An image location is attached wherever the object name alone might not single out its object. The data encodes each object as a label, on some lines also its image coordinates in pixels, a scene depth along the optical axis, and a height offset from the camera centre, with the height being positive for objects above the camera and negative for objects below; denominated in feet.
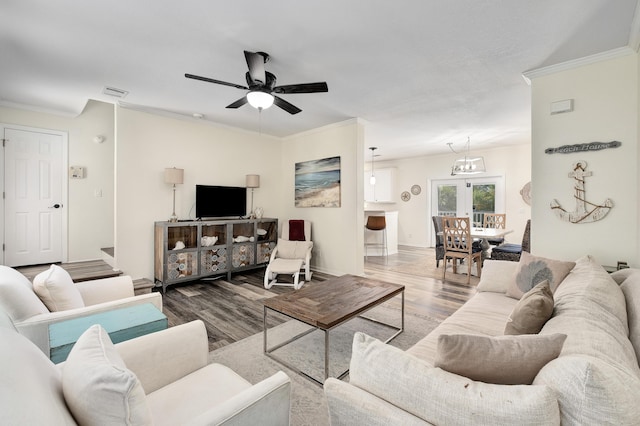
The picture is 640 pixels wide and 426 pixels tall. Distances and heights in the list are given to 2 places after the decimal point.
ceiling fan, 8.21 +3.70
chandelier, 17.47 +2.81
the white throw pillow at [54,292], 6.17 -1.72
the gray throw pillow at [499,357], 3.13 -1.58
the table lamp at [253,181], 17.10 +1.79
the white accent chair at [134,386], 2.30 -1.87
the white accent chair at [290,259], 14.17 -2.49
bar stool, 21.68 -1.14
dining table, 15.57 -1.22
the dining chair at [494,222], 20.07 -0.68
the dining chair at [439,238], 17.79 -1.58
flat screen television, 15.51 +0.58
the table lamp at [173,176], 13.97 +1.69
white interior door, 14.06 +0.73
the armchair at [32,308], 5.31 -2.00
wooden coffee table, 6.88 -2.42
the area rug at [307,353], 6.09 -3.87
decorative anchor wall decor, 9.01 +0.19
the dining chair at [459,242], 15.28 -1.61
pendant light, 27.33 +3.08
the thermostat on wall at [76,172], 15.65 +2.12
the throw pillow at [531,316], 4.58 -1.64
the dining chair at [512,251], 14.62 -2.00
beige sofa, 2.43 -1.67
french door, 23.20 +1.27
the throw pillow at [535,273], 7.19 -1.55
